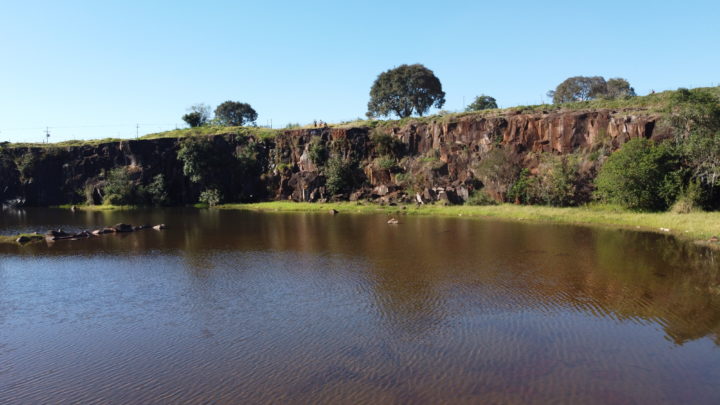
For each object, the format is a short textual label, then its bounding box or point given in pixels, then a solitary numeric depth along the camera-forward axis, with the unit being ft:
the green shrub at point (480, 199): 177.06
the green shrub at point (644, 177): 132.36
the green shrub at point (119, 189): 237.25
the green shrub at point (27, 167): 256.73
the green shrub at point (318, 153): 229.45
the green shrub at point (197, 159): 237.04
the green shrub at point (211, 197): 232.73
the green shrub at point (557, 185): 160.10
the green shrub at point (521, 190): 169.07
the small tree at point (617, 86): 298.56
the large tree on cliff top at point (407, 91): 275.39
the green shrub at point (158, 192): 241.35
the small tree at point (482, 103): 308.95
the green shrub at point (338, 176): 214.48
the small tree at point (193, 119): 296.30
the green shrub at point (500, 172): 177.68
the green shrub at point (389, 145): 221.46
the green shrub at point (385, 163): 214.59
